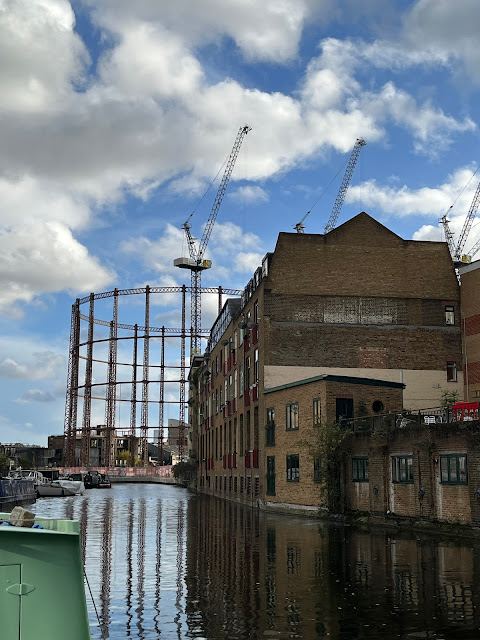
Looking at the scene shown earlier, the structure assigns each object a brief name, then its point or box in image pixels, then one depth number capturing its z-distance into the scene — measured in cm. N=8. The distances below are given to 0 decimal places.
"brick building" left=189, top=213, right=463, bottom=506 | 5206
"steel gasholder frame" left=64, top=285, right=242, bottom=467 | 15225
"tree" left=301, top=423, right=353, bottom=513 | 3778
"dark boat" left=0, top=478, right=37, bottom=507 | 5084
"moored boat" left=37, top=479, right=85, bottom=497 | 7162
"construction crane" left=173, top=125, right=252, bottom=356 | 15862
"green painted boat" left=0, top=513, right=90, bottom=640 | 759
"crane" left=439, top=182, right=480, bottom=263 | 13975
